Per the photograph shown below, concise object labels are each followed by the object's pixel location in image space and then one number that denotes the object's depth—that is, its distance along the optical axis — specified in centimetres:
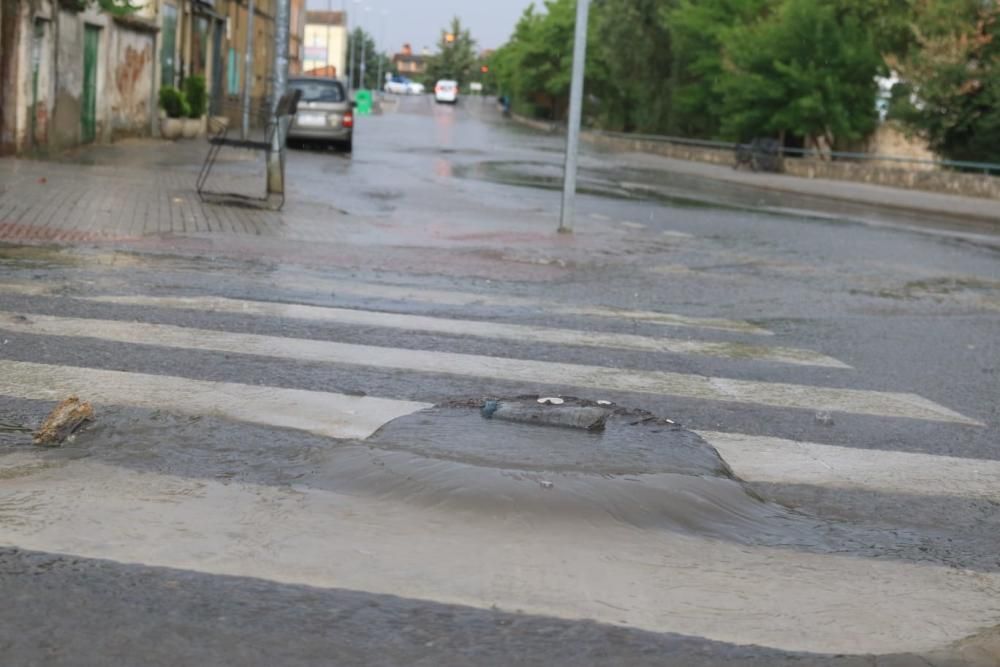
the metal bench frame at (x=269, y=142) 1461
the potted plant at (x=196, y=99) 3306
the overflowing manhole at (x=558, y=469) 436
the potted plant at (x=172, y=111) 3045
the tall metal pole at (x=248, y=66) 2974
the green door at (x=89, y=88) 2408
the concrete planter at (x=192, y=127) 3195
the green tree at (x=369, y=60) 15300
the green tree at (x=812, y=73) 4194
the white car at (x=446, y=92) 10931
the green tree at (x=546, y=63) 9706
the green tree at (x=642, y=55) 5925
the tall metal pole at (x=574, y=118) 1401
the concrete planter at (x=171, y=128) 3041
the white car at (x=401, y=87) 14566
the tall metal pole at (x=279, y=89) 1514
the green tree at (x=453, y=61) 19800
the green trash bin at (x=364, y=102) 7044
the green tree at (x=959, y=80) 3397
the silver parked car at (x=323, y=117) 2962
